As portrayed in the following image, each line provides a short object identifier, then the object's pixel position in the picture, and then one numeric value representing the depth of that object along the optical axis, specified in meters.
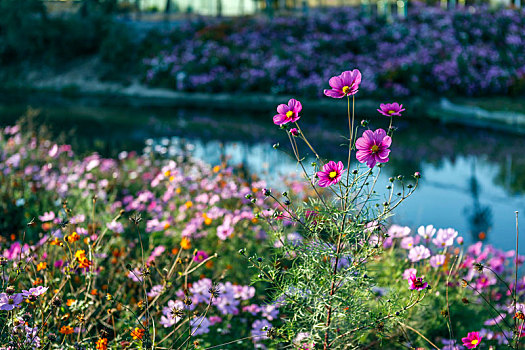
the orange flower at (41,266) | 2.12
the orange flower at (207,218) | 3.47
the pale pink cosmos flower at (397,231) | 2.91
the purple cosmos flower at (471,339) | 1.90
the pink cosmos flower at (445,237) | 2.66
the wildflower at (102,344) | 1.89
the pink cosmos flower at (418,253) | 2.57
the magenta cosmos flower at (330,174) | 1.79
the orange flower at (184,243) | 2.59
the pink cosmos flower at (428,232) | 2.51
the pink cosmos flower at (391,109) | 1.86
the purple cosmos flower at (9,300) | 1.80
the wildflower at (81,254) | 2.12
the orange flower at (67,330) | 2.03
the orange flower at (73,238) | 2.18
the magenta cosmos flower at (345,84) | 1.89
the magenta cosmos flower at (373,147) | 1.79
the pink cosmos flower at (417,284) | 1.90
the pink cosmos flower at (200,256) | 2.94
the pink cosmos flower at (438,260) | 2.81
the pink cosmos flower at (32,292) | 1.84
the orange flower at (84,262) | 2.05
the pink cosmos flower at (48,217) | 2.92
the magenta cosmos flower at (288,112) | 1.92
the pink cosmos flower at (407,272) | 2.66
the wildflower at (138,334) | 1.92
